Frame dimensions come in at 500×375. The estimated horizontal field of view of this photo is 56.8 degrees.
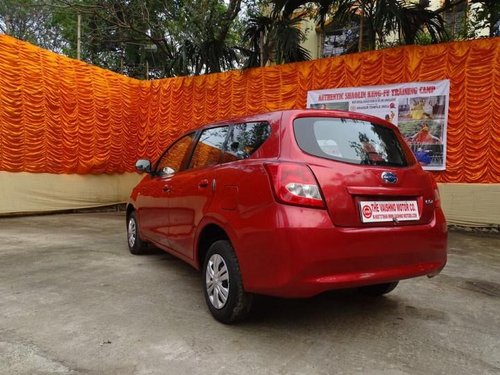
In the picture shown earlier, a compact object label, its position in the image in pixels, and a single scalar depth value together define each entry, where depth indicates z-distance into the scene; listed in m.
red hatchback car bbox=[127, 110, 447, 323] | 2.95
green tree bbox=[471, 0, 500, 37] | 9.23
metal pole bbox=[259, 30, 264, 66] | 10.91
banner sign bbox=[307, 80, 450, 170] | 8.51
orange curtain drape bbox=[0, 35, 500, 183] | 8.24
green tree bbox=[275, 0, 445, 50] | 8.77
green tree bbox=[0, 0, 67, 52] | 18.53
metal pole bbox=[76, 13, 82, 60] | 13.24
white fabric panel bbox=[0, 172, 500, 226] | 8.28
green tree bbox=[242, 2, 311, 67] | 9.96
